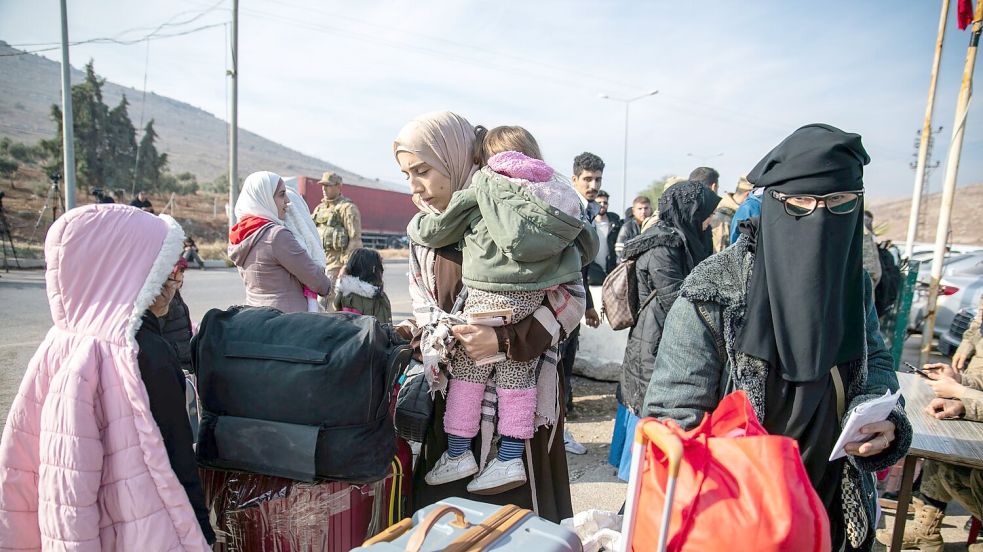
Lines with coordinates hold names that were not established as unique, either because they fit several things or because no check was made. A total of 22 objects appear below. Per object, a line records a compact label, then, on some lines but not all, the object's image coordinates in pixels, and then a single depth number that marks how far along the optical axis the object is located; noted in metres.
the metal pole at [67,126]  10.57
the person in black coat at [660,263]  3.44
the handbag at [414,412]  1.93
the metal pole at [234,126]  11.60
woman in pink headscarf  1.94
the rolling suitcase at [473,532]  1.33
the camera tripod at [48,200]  14.82
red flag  5.98
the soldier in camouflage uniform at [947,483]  2.63
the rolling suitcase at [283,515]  1.69
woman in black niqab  1.53
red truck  31.52
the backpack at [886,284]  5.50
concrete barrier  6.16
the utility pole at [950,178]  5.77
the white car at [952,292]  8.92
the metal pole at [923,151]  7.38
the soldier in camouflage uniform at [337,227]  6.83
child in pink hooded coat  1.45
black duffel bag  1.60
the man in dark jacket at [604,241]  6.21
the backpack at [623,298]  3.76
